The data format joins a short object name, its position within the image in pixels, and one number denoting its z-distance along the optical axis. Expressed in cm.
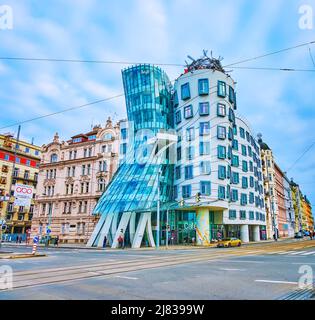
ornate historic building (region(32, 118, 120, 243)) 4947
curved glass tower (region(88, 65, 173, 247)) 3791
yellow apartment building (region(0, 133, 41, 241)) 6244
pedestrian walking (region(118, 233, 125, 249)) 3514
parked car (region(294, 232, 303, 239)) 6114
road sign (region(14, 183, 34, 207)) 2122
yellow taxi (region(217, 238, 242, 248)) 3316
